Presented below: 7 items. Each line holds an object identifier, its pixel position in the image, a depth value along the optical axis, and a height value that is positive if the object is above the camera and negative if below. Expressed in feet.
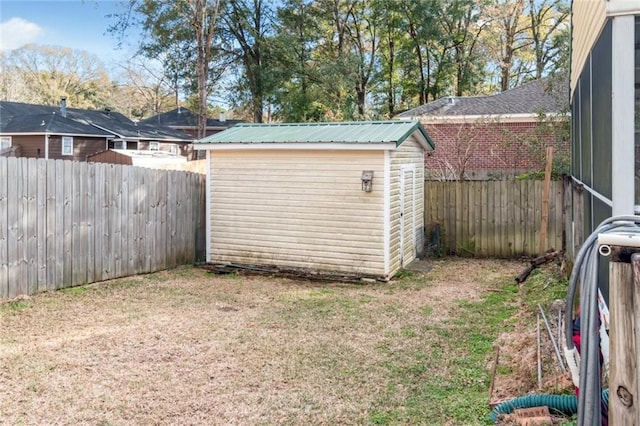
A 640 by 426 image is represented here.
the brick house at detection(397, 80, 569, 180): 48.37 +7.59
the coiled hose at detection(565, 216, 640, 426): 5.14 -1.19
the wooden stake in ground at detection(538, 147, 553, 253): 28.78 +0.05
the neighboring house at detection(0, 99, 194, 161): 79.51 +12.58
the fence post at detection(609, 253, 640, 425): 4.89 -1.32
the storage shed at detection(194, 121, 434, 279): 26.45 +0.70
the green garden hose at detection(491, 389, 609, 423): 9.88 -3.93
